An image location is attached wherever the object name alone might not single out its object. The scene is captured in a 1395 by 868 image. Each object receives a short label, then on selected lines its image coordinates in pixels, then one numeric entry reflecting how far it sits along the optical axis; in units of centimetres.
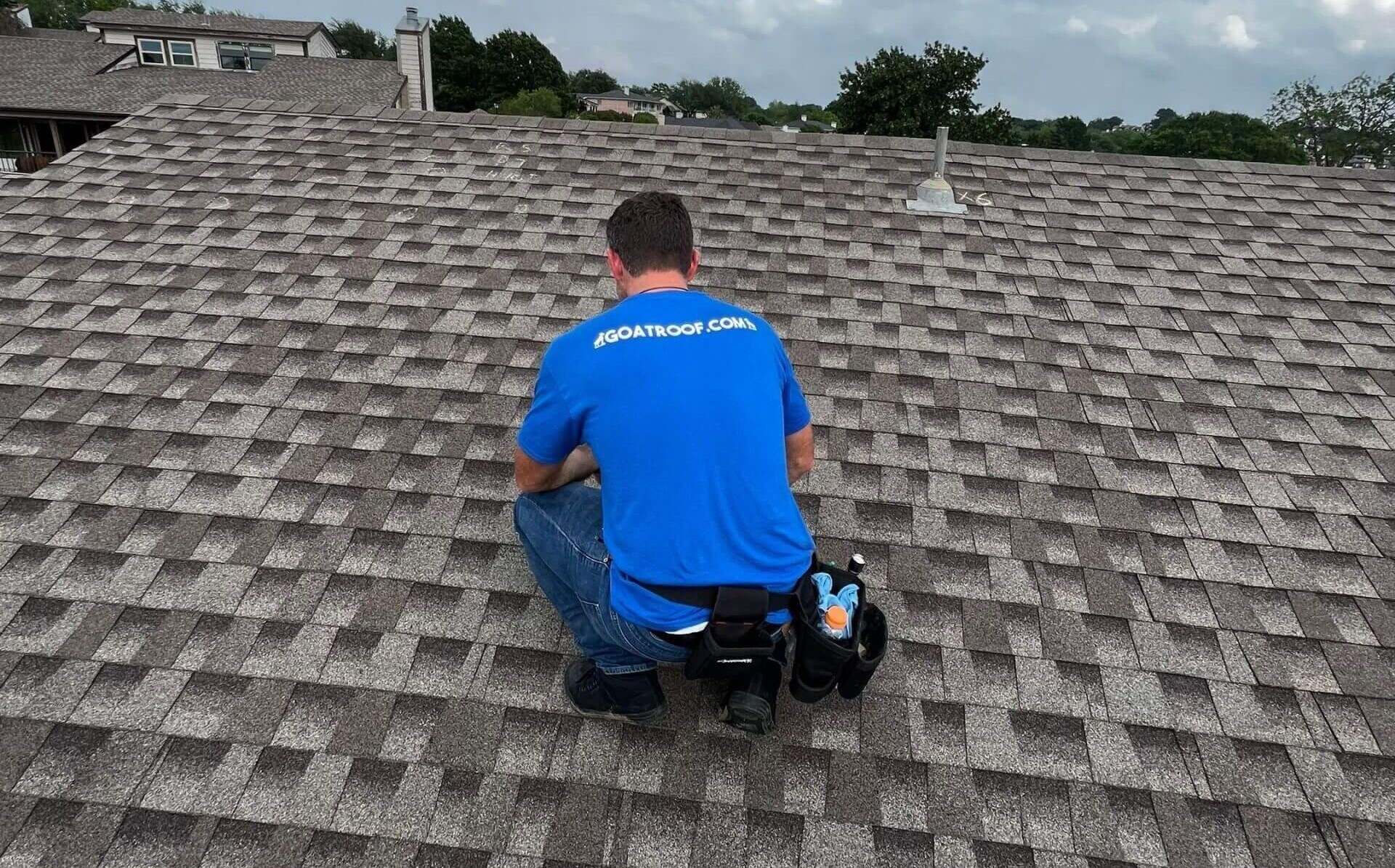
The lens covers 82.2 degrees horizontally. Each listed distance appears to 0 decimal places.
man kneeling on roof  212
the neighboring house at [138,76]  2395
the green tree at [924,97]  4141
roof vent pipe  482
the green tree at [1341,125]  4809
